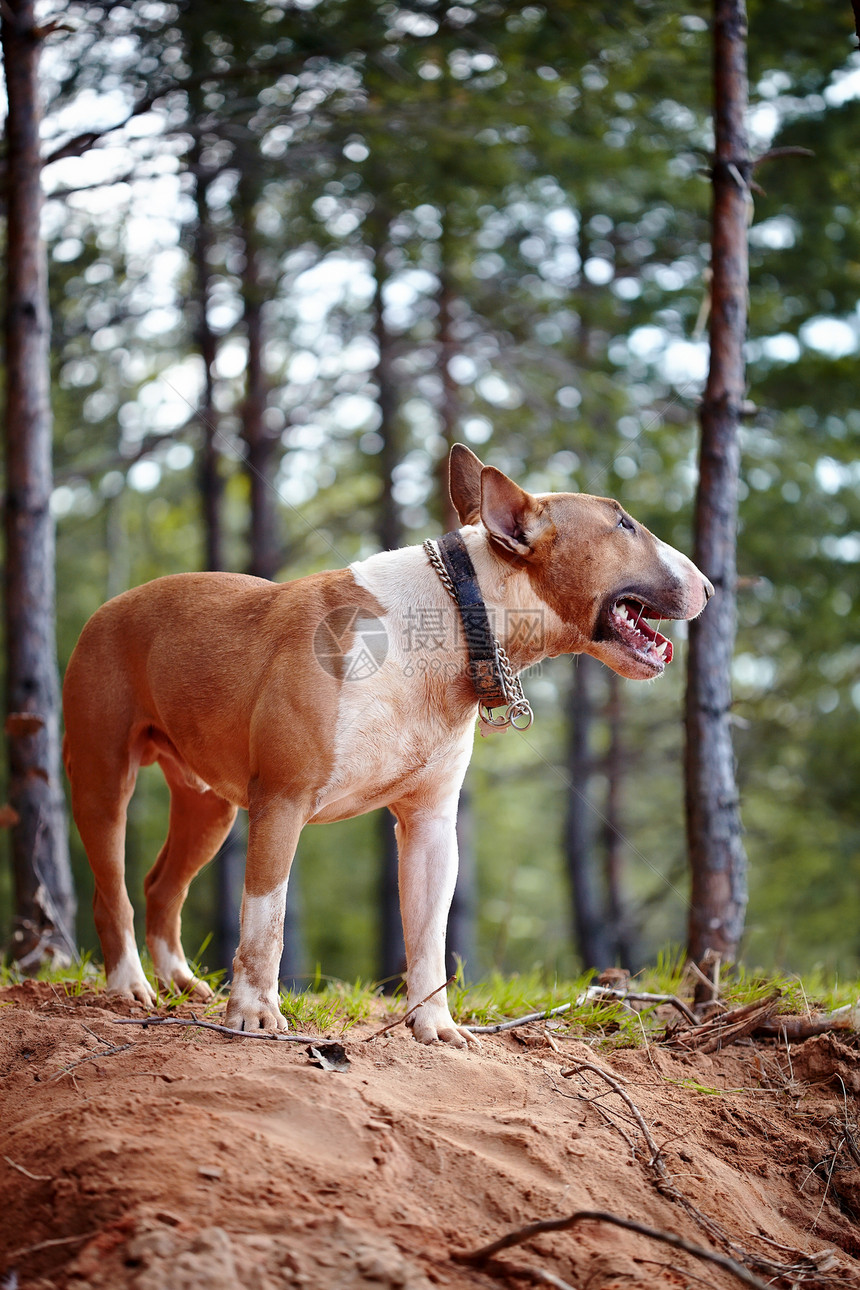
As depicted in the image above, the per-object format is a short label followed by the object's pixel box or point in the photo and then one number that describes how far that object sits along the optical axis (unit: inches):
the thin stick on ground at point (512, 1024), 179.6
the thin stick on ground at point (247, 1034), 148.3
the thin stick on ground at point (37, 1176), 113.4
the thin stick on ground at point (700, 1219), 122.0
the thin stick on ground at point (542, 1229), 104.4
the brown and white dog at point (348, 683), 161.3
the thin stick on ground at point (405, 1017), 161.6
